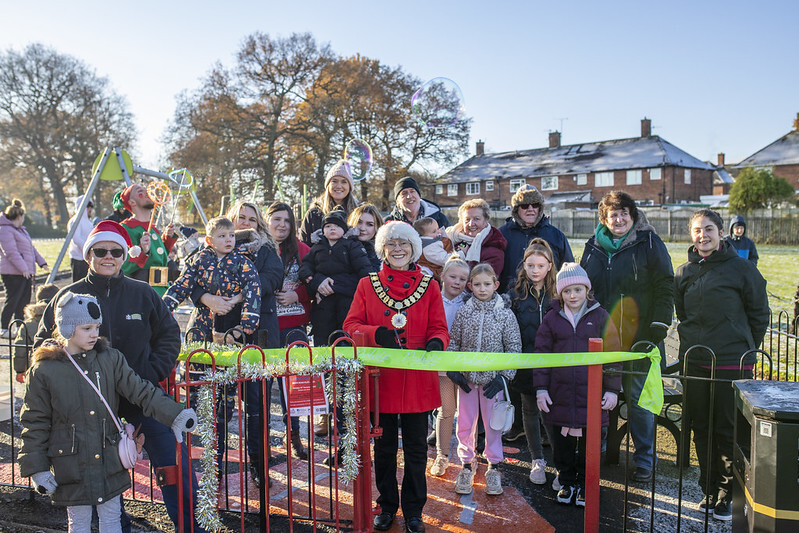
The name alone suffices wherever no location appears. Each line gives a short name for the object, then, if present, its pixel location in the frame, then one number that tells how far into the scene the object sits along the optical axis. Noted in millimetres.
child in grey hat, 3049
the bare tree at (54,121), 37625
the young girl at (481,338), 4480
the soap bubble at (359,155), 9102
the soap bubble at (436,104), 8961
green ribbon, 3551
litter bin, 2729
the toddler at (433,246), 5527
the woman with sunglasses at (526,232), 5363
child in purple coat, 4188
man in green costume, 5934
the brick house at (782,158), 54094
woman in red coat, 3779
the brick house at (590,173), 53781
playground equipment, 8461
